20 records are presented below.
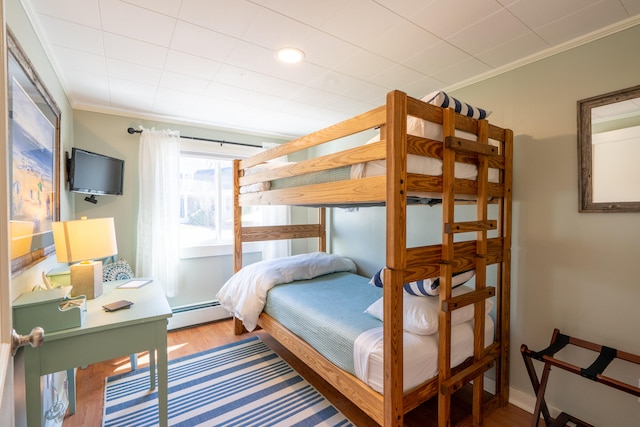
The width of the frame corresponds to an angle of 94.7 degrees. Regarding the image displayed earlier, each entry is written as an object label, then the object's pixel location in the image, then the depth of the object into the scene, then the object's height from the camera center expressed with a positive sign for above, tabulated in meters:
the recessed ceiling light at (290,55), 1.83 +1.00
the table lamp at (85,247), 1.56 -0.19
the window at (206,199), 3.44 +0.15
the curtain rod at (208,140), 2.98 +0.83
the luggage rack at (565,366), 1.39 -0.79
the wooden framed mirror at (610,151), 1.54 +0.32
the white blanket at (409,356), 1.47 -0.76
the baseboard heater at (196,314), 3.21 -1.16
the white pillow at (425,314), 1.58 -0.58
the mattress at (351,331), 1.50 -0.72
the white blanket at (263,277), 2.62 -0.63
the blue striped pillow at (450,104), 1.47 +0.55
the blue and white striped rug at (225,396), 1.85 -1.30
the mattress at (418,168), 1.41 +0.22
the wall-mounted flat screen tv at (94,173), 2.29 +0.33
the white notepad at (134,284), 2.04 -0.52
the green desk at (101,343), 1.27 -0.63
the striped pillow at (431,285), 1.65 -0.43
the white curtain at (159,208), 2.99 +0.04
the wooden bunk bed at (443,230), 1.32 -0.10
